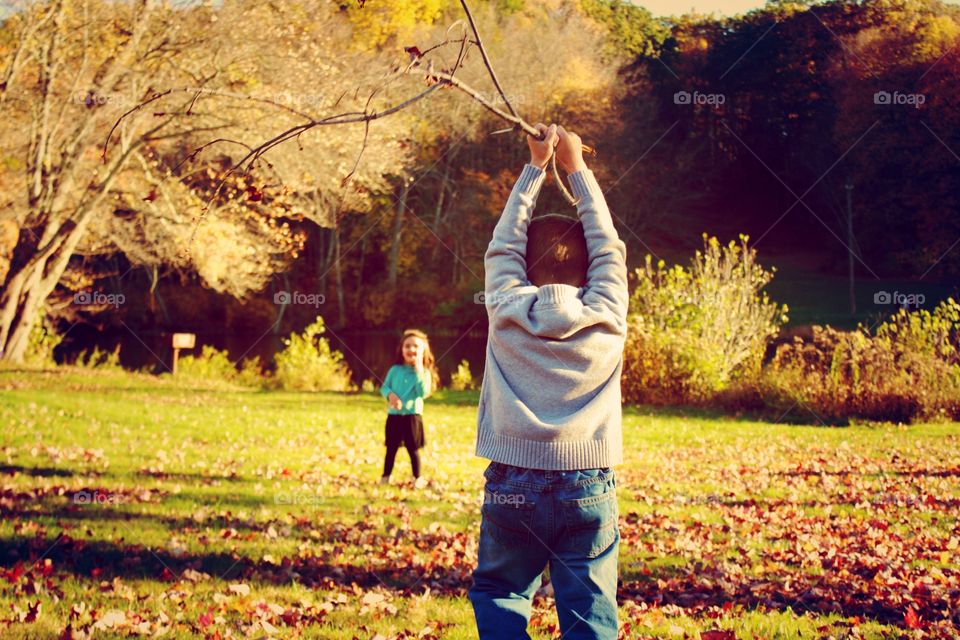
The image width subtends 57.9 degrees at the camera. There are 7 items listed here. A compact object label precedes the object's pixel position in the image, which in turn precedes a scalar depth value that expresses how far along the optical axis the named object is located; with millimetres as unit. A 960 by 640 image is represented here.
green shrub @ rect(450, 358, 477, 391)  20375
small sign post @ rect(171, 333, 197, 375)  18672
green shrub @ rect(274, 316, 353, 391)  19984
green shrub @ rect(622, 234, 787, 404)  16422
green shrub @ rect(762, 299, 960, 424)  13406
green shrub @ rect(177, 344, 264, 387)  20531
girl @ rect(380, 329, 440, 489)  7891
